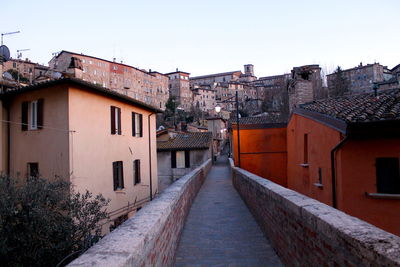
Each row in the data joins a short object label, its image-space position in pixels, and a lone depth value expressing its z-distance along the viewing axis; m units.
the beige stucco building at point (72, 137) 12.62
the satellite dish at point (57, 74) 18.42
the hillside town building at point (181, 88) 95.94
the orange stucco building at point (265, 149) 18.12
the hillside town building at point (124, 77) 66.81
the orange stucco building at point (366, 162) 6.79
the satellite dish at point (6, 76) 17.92
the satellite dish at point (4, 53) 16.40
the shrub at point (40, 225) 5.91
